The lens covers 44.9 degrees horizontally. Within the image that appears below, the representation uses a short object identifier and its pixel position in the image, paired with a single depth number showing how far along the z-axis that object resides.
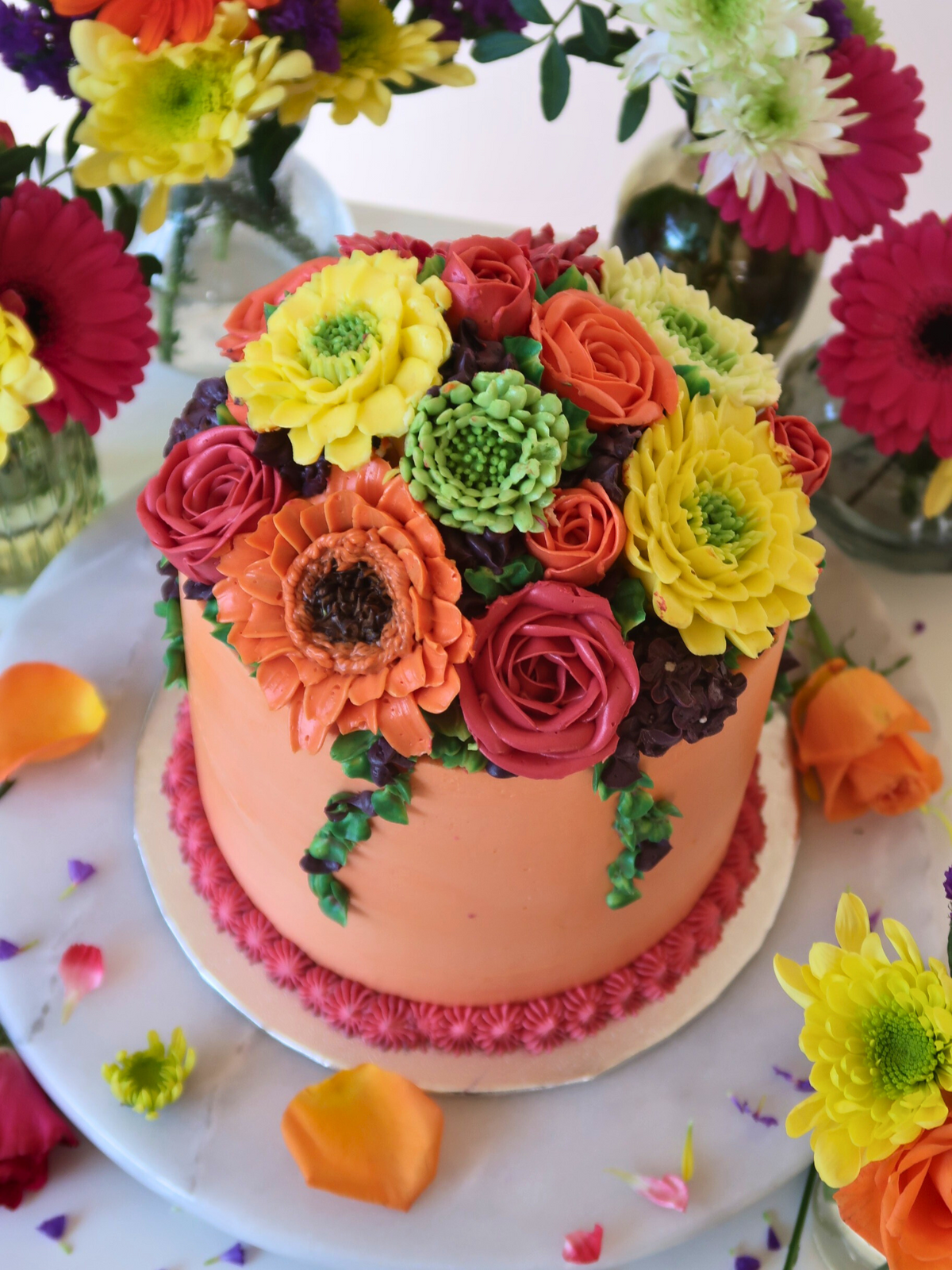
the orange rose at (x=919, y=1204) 0.65
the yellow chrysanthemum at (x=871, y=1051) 0.66
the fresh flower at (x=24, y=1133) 0.96
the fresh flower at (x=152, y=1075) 0.96
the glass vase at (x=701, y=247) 1.41
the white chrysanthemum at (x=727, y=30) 1.04
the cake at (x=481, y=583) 0.76
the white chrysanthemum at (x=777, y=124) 1.11
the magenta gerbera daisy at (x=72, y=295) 1.02
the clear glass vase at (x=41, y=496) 1.26
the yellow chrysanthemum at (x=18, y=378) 0.93
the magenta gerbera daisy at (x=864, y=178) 1.21
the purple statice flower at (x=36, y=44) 1.00
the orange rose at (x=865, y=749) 1.16
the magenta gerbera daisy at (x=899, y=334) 1.24
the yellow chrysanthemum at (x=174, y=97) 0.96
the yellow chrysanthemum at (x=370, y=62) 1.06
